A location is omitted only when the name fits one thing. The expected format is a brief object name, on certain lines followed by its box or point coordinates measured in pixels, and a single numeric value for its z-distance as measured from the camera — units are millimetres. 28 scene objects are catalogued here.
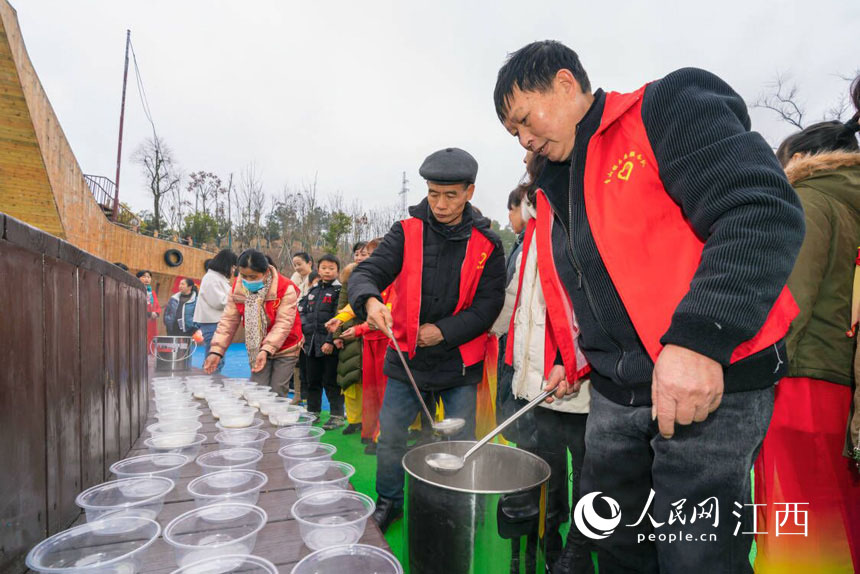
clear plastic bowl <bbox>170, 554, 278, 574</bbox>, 881
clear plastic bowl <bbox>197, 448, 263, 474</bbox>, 1499
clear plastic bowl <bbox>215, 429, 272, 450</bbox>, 1704
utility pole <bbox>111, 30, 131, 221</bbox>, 20938
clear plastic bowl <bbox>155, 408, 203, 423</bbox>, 1959
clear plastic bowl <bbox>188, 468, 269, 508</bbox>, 1196
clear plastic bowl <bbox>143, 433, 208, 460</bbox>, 1622
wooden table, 984
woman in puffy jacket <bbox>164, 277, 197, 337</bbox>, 8414
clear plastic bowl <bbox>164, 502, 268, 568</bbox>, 935
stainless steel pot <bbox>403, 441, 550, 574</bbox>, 1254
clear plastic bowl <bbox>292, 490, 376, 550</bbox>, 1040
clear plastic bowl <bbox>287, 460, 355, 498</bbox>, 1283
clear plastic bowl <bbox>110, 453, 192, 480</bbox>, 1392
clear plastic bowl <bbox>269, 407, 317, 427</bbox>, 2072
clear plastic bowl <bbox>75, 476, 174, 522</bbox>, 1084
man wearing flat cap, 2387
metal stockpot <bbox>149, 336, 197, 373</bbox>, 4312
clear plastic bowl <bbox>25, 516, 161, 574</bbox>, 858
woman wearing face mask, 4039
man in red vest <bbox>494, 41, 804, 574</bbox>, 903
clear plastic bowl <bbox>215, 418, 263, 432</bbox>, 1854
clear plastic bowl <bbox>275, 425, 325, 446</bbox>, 1770
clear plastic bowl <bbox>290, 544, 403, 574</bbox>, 924
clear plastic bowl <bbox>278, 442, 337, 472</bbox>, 1526
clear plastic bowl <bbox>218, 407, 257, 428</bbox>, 1972
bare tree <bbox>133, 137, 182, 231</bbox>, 32531
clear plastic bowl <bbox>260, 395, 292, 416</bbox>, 2295
